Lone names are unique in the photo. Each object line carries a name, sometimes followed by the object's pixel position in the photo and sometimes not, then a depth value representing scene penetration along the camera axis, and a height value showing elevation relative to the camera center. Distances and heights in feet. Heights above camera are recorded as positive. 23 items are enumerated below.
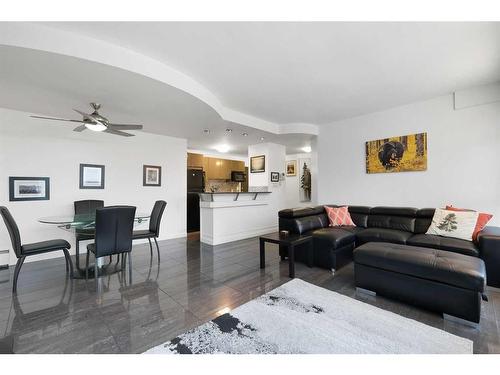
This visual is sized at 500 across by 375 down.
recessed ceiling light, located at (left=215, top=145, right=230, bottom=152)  20.92 +4.33
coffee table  9.19 -2.38
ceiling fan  8.61 +2.89
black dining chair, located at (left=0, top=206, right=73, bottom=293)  8.05 -2.21
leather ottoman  5.77 -2.73
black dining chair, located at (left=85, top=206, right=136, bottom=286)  8.43 -1.67
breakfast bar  14.93 -1.99
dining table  9.12 -1.52
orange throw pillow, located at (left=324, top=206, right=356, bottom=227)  12.75 -1.66
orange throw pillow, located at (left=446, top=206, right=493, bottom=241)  9.07 -1.49
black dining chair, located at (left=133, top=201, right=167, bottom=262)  11.41 -1.83
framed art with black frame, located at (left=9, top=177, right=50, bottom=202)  10.96 +0.15
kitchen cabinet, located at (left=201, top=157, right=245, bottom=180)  23.44 +2.69
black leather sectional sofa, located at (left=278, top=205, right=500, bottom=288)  7.94 -2.20
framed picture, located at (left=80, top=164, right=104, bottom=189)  13.05 +0.95
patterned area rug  4.88 -3.66
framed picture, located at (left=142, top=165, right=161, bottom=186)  15.58 +1.17
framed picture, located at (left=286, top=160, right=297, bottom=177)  26.68 +2.75
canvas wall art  12.21 +2.13
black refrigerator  18.84 -0.52
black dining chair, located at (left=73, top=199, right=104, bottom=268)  10.51 -1.10
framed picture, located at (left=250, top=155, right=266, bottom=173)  19.57 +2.47
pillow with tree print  9.18 -1.61
